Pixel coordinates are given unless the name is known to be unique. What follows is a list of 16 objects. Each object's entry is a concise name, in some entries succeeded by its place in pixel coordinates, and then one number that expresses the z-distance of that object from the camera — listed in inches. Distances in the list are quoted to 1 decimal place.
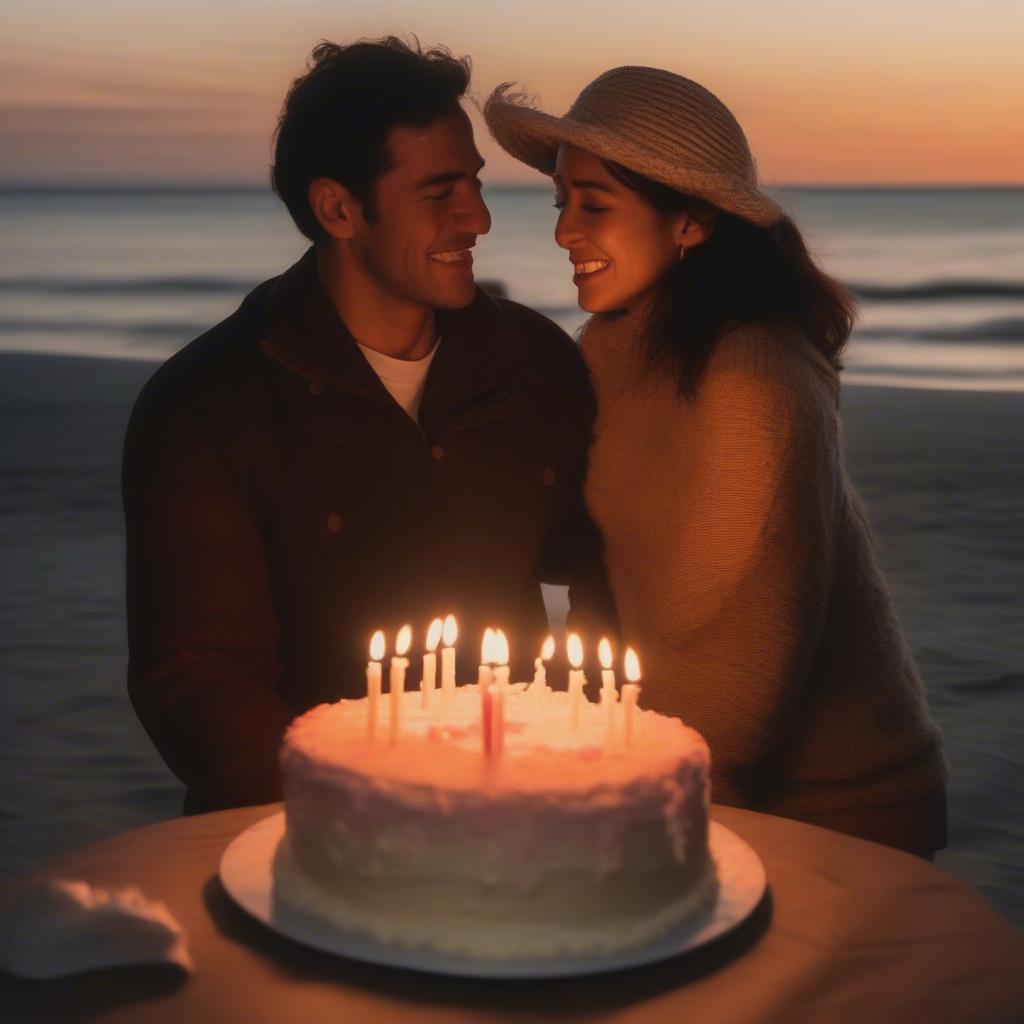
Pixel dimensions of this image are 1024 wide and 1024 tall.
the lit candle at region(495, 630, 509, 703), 96.1
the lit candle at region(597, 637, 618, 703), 95.9
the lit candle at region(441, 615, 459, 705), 104.0
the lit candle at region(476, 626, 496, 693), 93.9
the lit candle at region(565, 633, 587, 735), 98.3
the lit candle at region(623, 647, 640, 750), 96.2
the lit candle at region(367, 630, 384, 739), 97.0
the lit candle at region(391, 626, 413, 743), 95.5
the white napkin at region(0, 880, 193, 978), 85.6
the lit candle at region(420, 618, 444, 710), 101.5
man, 139.7
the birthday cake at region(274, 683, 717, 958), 88.8
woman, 137.2
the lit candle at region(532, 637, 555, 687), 104.2
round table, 82.7
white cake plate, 85.6
